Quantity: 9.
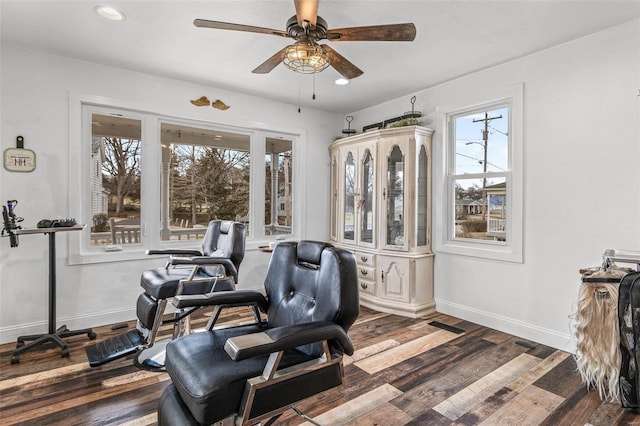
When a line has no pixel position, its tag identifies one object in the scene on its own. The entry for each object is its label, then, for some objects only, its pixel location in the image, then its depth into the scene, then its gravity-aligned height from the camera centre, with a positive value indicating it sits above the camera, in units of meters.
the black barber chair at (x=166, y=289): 2.29 -0.57
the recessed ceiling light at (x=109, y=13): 2.23 +1.37
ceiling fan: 1.74 +0.98
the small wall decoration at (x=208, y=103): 3.66 +1.22
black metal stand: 2.57 -0.92
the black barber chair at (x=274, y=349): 1.20 -0.60
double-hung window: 3.03 +0.32
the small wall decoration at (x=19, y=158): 2.78 +0.46
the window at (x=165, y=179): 3.18 +0.37
